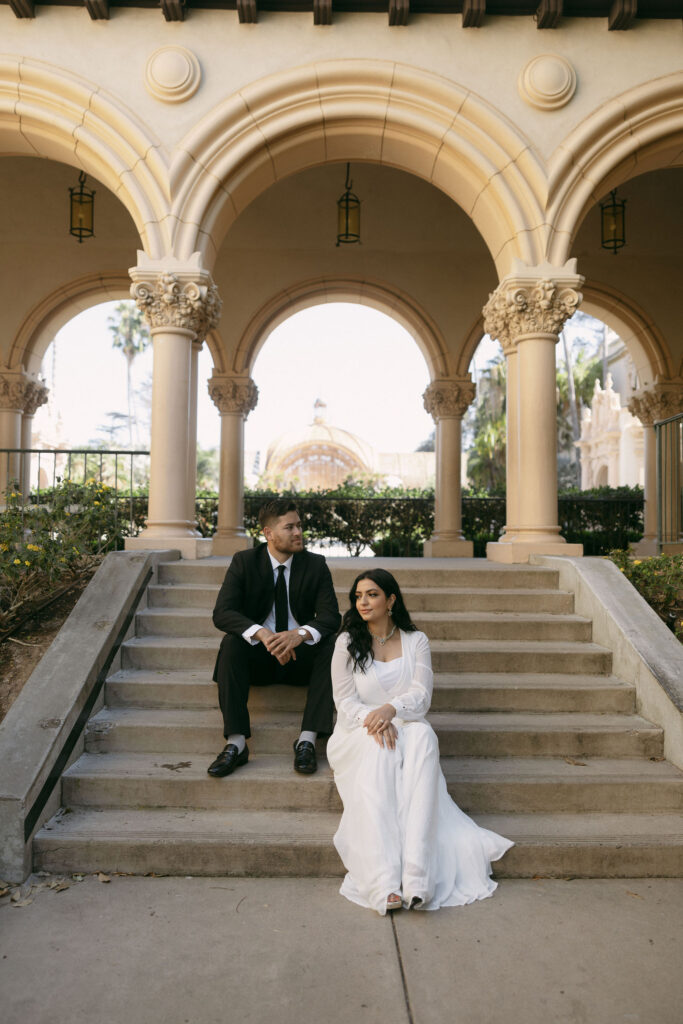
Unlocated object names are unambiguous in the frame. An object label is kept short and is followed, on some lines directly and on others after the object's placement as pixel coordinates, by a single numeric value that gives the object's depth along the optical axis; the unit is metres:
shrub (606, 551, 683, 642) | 5.61
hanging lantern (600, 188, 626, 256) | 9.46
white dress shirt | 4.29
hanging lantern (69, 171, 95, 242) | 8.93
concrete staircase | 3.24
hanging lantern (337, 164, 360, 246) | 9.28
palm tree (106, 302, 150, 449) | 50.94
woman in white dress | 2.95
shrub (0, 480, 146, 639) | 5.11
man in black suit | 3.82
